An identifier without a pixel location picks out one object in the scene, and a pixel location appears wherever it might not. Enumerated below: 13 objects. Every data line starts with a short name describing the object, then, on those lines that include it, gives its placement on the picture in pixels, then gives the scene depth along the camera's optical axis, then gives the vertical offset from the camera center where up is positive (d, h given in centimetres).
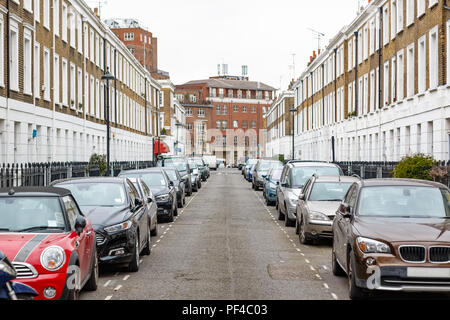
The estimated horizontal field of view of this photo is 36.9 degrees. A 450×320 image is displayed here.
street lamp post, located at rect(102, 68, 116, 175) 3014 +360
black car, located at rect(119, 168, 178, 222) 2034 -101
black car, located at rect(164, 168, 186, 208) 2564 -107
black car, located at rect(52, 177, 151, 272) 1078 -101
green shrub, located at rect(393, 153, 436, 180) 2112 -39
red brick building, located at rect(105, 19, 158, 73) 11600 +2102
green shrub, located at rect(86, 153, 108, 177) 3400 -31
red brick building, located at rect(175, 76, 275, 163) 14138 +872
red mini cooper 731 -98
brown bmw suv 798 -103
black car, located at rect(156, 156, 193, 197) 3425 -47
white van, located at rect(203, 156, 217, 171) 9450 -84
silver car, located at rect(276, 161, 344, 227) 1847 -75
